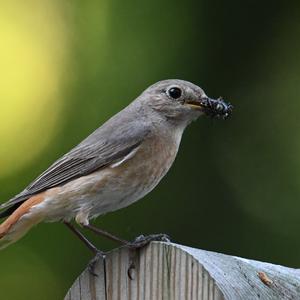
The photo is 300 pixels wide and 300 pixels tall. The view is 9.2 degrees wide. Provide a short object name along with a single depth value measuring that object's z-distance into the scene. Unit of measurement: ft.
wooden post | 22.16
